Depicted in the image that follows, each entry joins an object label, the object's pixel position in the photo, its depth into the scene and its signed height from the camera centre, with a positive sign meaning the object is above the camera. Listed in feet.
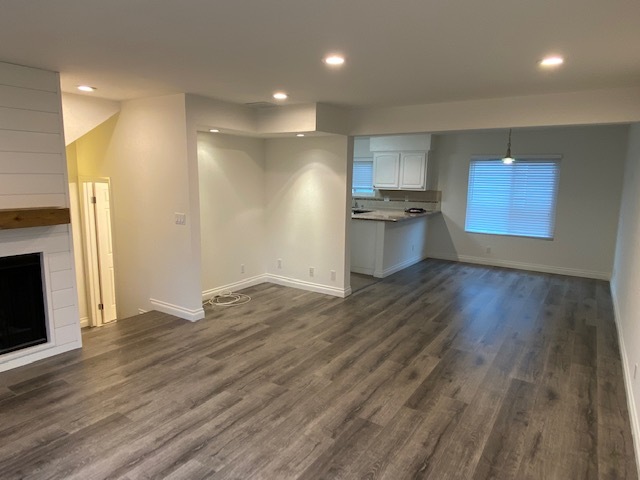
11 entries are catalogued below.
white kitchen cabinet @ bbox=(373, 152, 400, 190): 26.17 +1.62
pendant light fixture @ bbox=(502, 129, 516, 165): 19.38 +1.79
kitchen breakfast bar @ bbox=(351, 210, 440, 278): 21.24 -2.64
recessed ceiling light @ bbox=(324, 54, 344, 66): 8.81 +3.07
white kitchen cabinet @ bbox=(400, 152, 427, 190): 25.07 +1.53
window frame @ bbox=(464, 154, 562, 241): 22.17 +1.33
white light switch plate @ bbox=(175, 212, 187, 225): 14.01 -0.95
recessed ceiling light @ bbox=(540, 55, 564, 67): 8.70 +3.05
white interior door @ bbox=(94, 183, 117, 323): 17.25 -2.73
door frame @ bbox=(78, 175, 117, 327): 16.87 -2.49
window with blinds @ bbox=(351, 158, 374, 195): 29.43 +1.28
